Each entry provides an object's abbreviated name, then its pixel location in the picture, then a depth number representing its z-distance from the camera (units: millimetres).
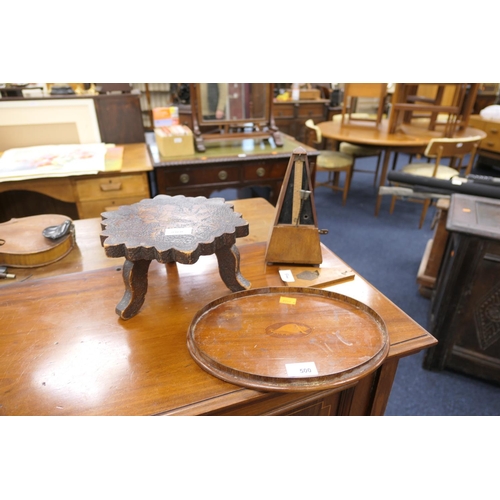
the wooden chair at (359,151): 3770
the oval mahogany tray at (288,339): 707
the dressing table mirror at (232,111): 2166
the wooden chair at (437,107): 3000
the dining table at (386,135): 3082
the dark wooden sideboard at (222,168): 2137
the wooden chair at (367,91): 3373
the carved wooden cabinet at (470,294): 1399
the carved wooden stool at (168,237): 817
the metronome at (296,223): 1002
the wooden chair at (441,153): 2746
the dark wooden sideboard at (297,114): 4422
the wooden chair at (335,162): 3482
